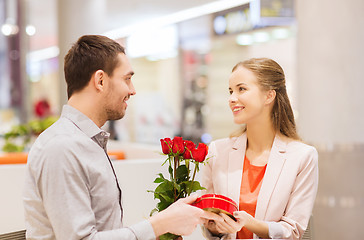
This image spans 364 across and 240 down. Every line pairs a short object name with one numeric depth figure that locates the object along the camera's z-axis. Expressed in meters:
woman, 3.19
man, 2.65
